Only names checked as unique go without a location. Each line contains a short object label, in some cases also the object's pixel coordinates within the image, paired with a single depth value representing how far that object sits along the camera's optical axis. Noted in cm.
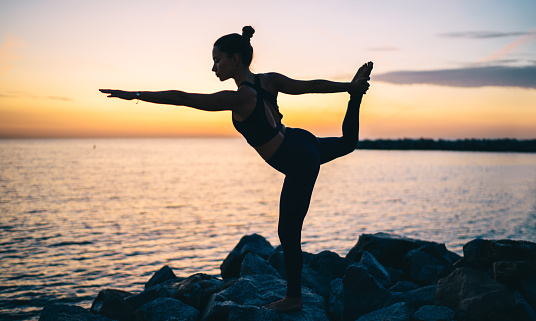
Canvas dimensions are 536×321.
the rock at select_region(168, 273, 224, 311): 696
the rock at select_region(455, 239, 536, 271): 680
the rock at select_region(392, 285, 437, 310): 695
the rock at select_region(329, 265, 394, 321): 634
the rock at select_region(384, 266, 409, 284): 909
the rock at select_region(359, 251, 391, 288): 790
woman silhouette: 409
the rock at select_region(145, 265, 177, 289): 986
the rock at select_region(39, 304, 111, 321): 592
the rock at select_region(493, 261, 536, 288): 631
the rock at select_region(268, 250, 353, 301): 765
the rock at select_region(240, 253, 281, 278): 736
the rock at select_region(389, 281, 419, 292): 812
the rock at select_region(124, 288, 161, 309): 800
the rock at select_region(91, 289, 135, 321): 685
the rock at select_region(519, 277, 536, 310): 616
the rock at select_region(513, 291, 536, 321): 582
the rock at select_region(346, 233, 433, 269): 980
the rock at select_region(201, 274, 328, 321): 532
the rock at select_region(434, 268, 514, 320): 590
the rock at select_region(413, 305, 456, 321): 580
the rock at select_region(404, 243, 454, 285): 860
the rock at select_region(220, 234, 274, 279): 972
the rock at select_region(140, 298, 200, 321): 620
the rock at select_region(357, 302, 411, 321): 567
